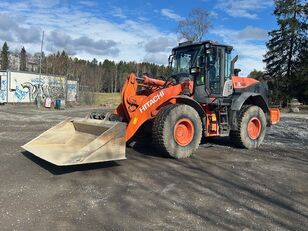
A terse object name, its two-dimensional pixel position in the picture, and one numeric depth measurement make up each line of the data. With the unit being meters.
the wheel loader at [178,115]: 5.22
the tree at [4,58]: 54.05
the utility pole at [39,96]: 22.22
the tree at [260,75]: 30.79
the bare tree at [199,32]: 29.65
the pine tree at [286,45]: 28.32
